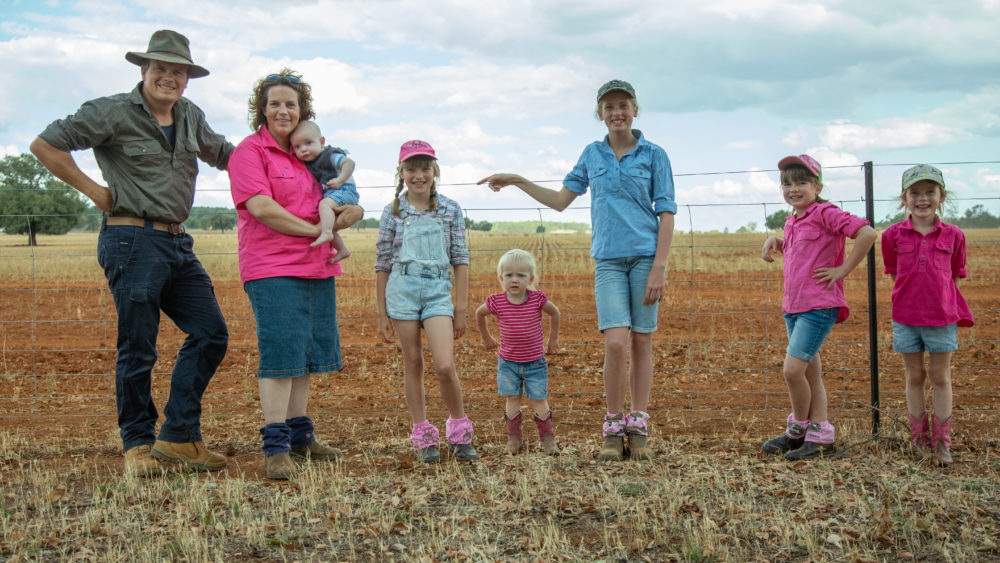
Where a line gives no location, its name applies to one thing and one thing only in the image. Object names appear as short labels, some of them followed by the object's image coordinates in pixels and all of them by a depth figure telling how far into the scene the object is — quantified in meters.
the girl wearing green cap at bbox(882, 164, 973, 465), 4.95
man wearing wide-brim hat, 4.55
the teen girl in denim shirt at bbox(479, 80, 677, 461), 4.84
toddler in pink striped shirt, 5.20
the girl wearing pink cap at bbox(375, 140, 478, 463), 4.80
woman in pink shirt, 4.59
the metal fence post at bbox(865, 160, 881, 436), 5.59
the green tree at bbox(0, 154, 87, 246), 35.29
